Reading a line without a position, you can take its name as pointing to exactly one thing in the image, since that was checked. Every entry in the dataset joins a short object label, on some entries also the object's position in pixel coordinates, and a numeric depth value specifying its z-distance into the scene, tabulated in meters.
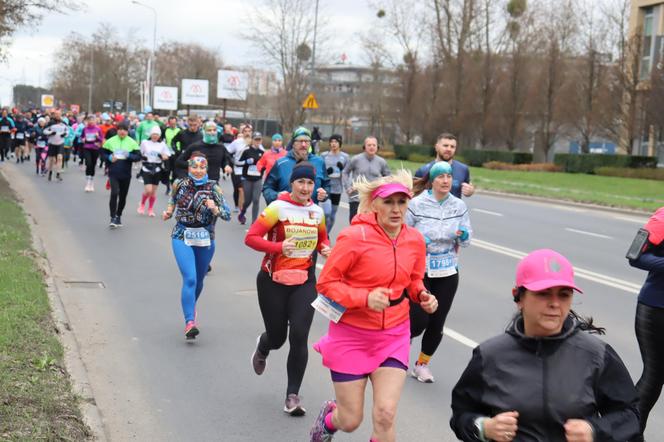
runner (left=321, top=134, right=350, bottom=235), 14.68
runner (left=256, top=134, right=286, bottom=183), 15.16
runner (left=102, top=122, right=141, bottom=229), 16.47
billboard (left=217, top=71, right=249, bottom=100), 79.62
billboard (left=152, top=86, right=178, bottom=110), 82.00
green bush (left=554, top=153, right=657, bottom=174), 39.66
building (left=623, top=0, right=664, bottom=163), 38.53
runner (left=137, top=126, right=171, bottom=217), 17.69
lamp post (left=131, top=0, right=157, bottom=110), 66.92
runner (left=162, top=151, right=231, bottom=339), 8.38
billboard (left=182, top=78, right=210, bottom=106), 83.53
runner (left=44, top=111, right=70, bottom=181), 25.98
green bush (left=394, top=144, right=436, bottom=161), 53.32
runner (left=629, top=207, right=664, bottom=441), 5.25
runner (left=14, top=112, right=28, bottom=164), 34.72
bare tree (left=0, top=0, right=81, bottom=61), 22.16
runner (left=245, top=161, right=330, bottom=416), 6.39
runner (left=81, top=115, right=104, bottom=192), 23.57
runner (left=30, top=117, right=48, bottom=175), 27.73
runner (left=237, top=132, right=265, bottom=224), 17.00
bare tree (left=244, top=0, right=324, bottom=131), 52.12
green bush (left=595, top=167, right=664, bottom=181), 36.34
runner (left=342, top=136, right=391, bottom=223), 13.60
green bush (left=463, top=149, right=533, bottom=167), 47.28
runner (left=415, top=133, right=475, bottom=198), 8.18
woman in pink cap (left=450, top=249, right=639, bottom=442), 3.09
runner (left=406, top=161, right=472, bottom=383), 7.20
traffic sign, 36.50
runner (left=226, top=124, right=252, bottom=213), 18.70
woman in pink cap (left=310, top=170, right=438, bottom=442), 5.00
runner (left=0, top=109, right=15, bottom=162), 32.91
